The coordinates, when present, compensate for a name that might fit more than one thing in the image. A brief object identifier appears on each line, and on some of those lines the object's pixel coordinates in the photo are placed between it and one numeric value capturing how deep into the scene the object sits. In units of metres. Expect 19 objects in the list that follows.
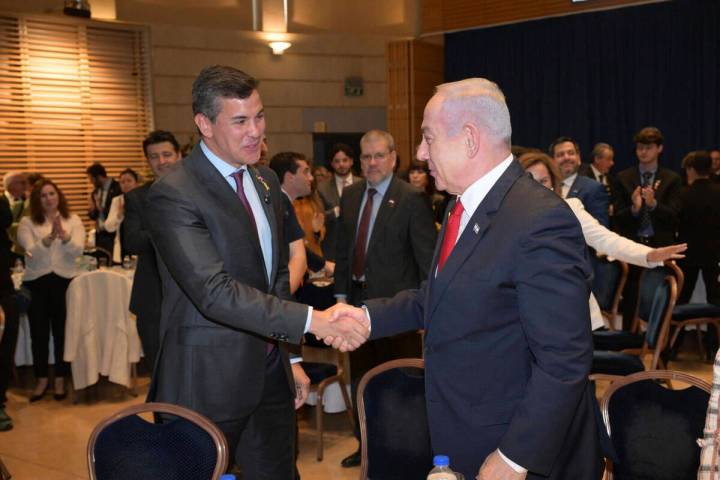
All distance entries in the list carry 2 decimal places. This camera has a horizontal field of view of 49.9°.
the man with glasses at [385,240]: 4.45
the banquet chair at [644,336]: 4.31
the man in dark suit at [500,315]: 1.79
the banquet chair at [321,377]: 4.64
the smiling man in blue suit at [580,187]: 6.18
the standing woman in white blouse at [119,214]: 7.41
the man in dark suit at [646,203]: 6.95
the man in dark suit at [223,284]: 2.36
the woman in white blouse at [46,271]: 6.14
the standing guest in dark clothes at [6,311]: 5.27
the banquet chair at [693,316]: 6.04
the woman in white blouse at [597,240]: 3.75
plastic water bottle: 1.66
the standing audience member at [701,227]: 6.74
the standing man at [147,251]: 4.13
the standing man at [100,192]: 9.24
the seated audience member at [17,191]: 8.27
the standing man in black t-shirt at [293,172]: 5.36
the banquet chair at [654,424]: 2.29
